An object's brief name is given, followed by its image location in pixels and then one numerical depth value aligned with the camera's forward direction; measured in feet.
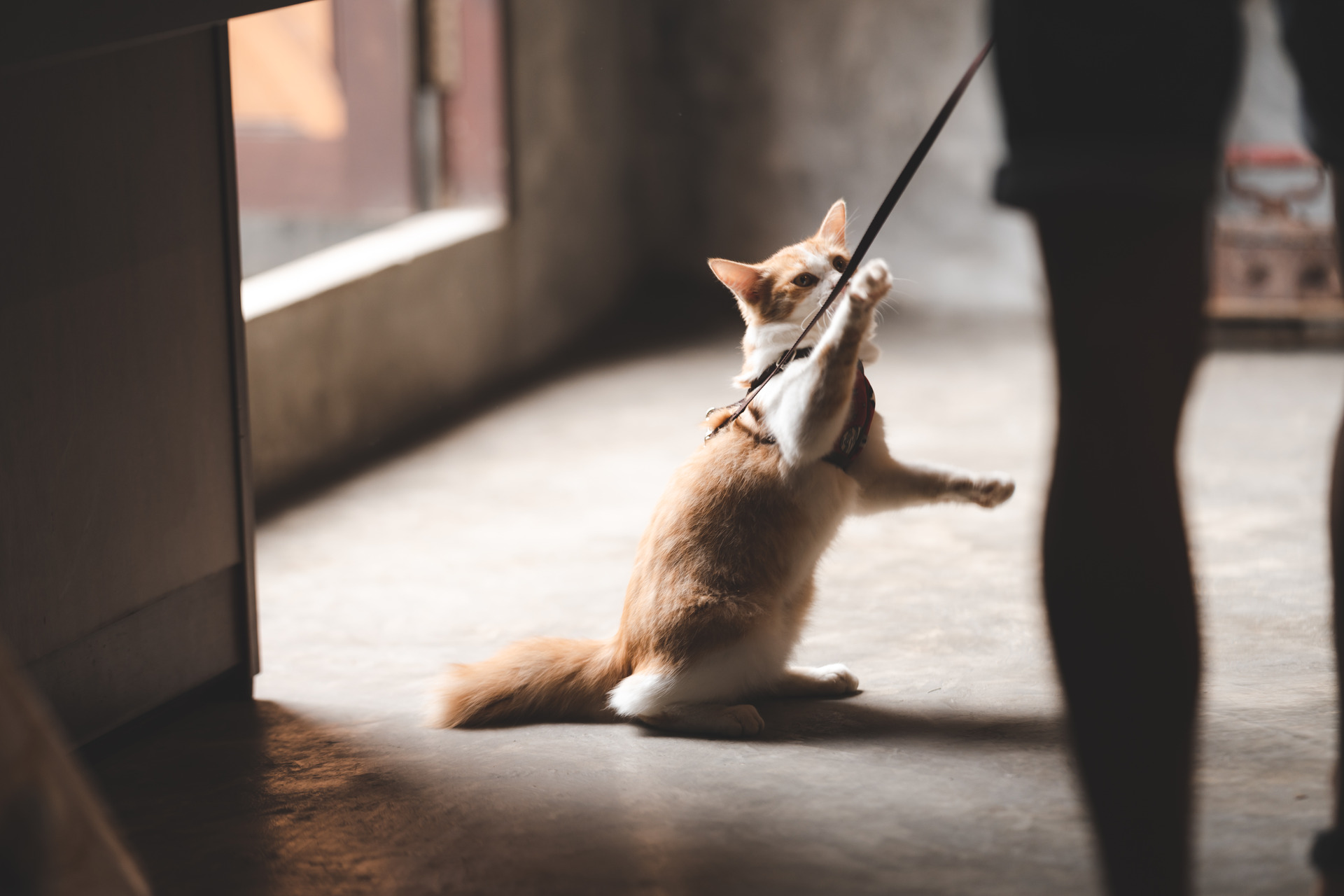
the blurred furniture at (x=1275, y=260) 15.39
